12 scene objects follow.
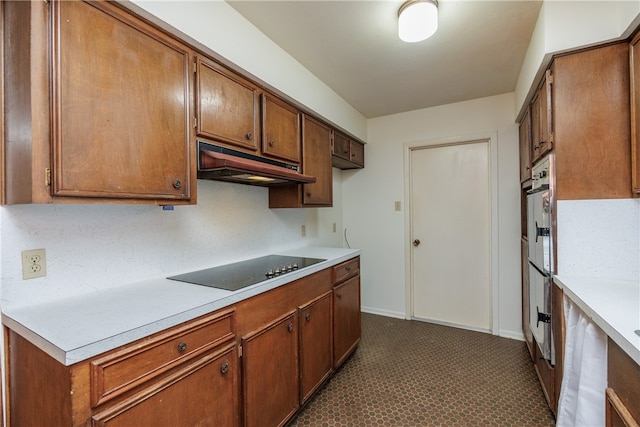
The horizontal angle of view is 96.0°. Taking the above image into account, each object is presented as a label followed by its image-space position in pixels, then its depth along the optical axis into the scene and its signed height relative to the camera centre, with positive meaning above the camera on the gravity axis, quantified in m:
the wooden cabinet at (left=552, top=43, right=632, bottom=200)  1.50 +0.46
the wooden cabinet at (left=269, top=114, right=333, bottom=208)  2.29 +0.34
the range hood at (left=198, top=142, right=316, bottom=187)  1.43 +0.24
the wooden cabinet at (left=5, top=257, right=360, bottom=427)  0.86 -0.60
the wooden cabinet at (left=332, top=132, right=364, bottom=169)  2.85 +0.64
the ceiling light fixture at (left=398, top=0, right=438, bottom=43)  1.51 +1.03
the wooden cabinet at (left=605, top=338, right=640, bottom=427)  0.90 -0.62
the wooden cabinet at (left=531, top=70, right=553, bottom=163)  1.67 +0.57
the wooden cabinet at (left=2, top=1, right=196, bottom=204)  0.97 +0.42
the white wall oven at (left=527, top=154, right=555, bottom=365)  1.66 -0.24
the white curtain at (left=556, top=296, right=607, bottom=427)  1.21 -0.75
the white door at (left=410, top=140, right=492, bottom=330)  2.95 -0.25
